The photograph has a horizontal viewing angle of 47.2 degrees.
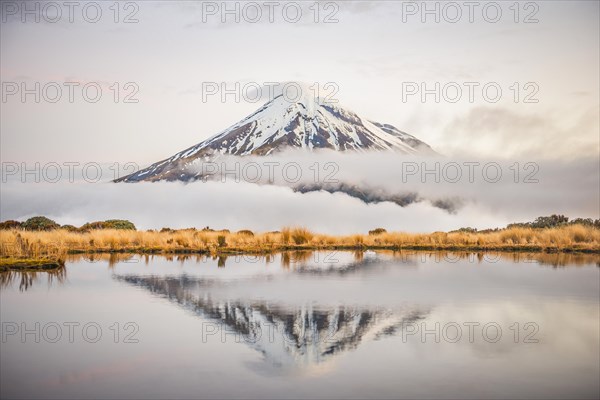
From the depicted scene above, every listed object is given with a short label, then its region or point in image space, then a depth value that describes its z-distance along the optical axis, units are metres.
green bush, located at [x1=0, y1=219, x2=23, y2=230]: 42.59
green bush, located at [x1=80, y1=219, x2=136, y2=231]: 44.63
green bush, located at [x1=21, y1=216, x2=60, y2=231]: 43.34
